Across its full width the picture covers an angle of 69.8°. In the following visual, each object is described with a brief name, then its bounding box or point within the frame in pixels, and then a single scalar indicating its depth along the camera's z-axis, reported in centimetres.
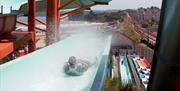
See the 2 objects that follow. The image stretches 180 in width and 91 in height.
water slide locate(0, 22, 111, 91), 286
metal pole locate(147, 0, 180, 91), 74
